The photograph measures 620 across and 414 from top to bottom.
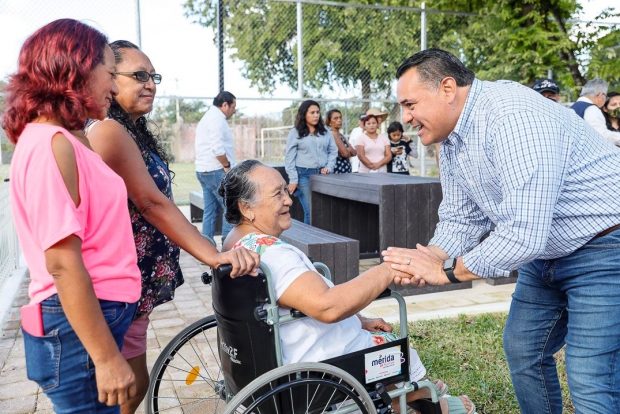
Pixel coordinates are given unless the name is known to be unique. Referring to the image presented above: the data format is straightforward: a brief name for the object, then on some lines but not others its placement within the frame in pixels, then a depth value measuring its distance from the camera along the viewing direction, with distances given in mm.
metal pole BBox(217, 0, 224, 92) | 8859
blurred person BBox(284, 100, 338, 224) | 7008
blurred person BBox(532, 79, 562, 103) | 6070
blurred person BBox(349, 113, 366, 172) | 8877
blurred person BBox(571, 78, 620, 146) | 6234
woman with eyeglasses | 1986
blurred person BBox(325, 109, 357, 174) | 7766
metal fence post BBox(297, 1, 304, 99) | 9391
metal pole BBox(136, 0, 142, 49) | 8609
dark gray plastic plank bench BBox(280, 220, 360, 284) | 4449
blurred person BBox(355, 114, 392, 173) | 7887
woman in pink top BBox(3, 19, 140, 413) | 1373
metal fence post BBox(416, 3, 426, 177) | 10398
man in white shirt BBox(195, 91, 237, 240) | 6660
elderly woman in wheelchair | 2035
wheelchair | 1943
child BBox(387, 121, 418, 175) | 8086
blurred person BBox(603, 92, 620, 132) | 7234
